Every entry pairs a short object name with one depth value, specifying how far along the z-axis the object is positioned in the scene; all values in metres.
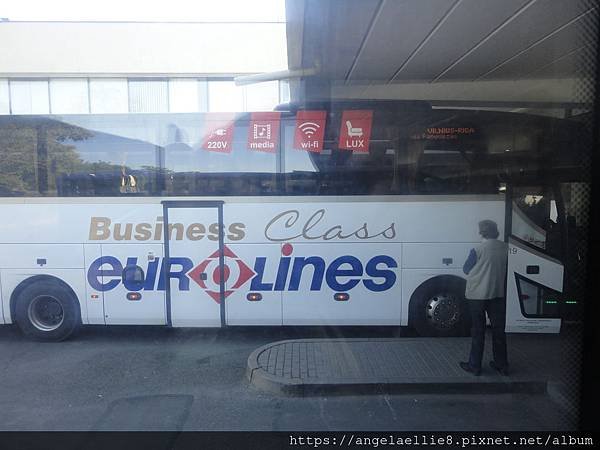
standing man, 4.47
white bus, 5.50
